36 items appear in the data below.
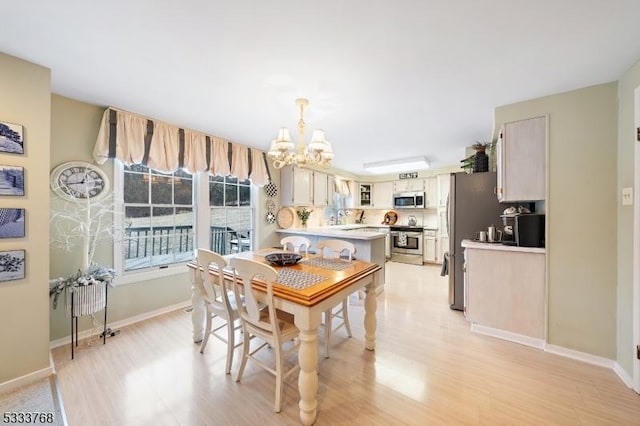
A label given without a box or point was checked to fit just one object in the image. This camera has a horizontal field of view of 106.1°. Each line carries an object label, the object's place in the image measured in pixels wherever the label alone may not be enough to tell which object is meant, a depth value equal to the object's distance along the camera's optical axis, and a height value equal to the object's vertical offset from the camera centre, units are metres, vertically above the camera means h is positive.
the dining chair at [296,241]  3.05 -0.38
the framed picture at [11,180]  1.73 +0.23
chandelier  2.17 +0.57
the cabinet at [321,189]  5.07 +0.49
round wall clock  2.32 +0.31
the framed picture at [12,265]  1.74 -0.39
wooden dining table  1.48 -0.59
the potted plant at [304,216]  4.98 -0.09
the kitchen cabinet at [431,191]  5.84 +0.50
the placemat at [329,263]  2.23 -0.51
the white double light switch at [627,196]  1.81 +0.12
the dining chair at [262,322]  1.57 -0.80
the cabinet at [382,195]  6.57 +0.47
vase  3.12 +0.65
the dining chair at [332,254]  2.24 -0.48
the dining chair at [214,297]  1.91 -0.73
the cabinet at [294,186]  4.54 +0.49
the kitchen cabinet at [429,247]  5.77 -0.85
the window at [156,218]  2.89 -0.08
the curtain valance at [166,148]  2.58 +0.82
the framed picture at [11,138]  1.74 +0.54
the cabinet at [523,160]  2.31 +0.52
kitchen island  3.57 -0.46
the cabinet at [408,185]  6.09 +0.70
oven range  5.79 -0.79
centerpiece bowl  2.29 -0.45
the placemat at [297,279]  1.73 -0.52
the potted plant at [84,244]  2.19 -0.32
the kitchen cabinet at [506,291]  2.32 -0.81
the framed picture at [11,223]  1.73 -0.08
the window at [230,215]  3.71 -0.05
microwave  5.97 +0.30
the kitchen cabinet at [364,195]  6.80 +0.48
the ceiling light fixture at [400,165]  4.69 +0.97
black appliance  2.33 -0.18
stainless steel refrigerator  2.94 -0.02
